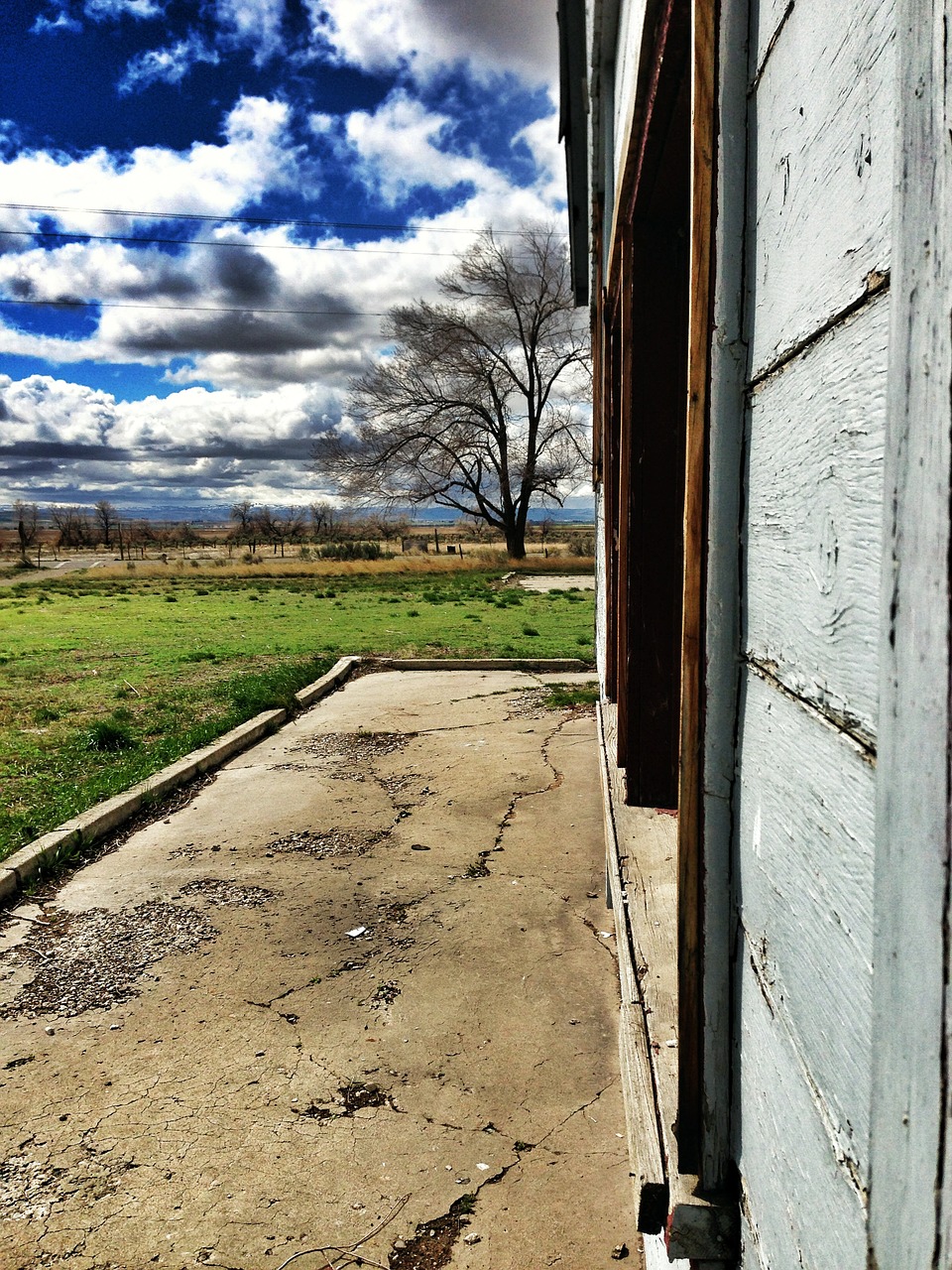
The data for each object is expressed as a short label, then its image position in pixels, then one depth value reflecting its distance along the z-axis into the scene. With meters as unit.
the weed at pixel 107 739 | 5.96
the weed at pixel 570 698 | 6.94
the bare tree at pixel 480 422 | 28.84
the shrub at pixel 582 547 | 33.03
